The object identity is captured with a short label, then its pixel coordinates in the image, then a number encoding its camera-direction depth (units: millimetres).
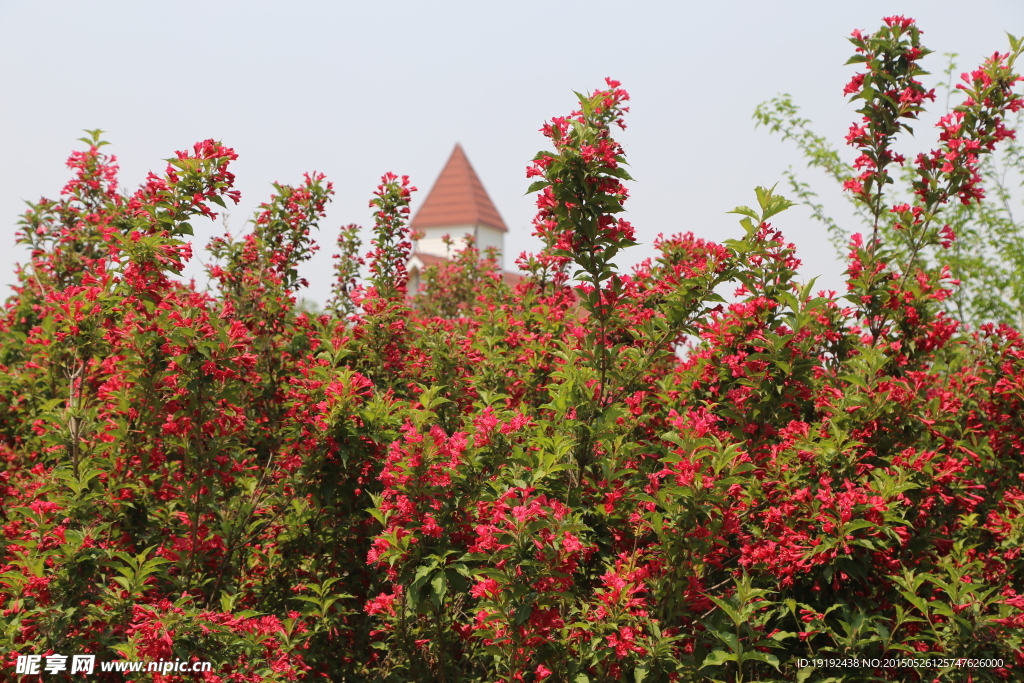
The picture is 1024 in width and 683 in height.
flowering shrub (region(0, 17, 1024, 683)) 8445
